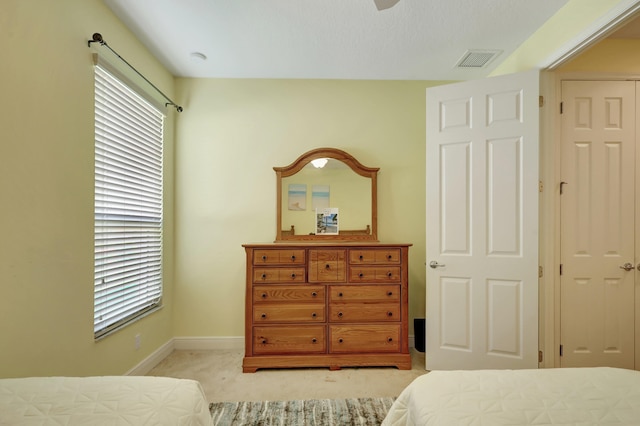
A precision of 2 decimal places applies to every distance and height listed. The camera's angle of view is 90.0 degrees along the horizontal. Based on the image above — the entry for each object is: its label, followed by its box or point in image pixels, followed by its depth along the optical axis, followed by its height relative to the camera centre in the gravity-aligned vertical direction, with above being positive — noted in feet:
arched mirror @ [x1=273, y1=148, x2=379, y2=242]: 10.61 +0.54
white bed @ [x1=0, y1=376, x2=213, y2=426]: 3.07 -1.97
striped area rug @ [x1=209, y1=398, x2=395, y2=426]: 6.61 -4.30
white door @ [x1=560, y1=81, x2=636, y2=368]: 8.09 -0.23
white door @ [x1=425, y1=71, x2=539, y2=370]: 8.02 -0.24
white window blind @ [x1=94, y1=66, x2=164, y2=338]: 7.13 +0.24
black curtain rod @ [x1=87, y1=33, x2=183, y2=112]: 6.68 +3.66
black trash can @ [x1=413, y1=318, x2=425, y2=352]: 9.90 -3.70
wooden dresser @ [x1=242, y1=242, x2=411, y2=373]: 9.00 -2.56
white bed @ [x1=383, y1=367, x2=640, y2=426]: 3.20 -2.04
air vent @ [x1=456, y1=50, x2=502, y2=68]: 9.19 +4.67
